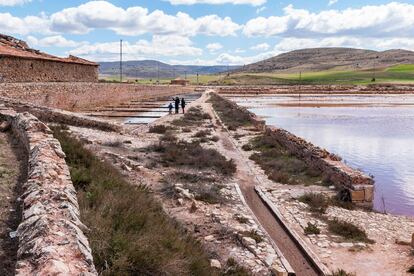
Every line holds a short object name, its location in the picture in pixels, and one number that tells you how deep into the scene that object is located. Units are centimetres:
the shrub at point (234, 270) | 675
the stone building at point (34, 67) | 2900
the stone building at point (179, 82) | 11506
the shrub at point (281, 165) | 1391
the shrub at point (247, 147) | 1973
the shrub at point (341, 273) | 709
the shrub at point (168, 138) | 1994
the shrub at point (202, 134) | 2253
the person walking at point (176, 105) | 3462
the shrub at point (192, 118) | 2833
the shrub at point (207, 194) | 1084
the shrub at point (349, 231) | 893
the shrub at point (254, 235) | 837
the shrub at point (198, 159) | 1486
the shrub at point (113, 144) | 1692
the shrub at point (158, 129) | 2312
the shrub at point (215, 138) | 2173
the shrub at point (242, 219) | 939
